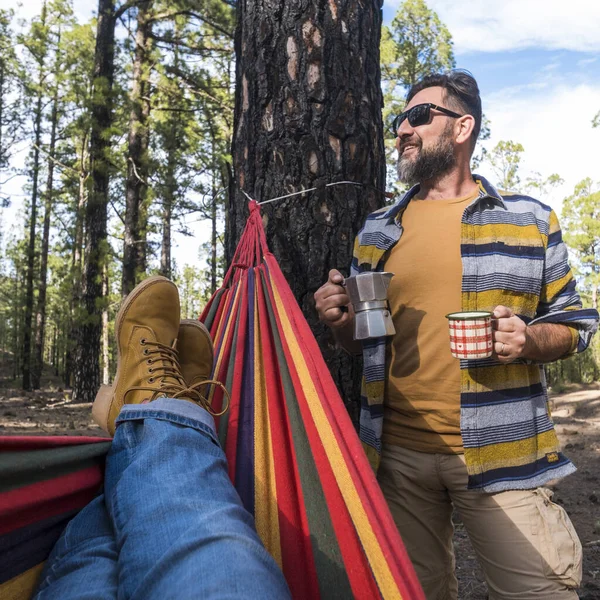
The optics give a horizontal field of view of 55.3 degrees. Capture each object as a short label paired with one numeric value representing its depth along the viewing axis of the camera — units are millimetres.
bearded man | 1424
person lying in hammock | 830
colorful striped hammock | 1020
